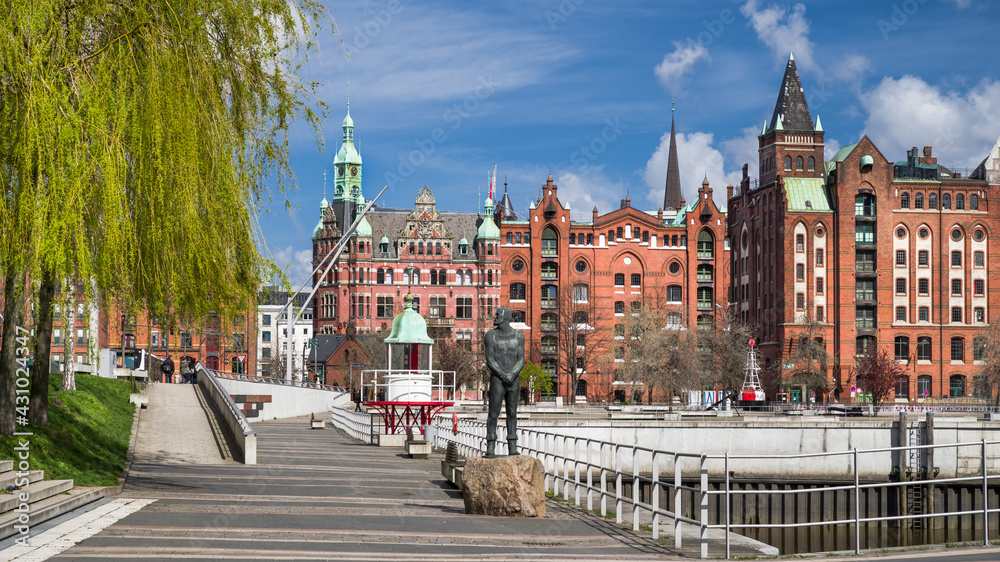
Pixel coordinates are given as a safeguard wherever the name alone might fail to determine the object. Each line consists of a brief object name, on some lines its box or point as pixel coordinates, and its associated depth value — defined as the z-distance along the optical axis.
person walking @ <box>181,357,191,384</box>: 68.14
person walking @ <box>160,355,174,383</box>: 63.23
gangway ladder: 44.87
